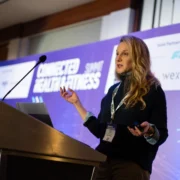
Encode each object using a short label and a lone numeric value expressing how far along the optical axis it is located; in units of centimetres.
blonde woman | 477
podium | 417
